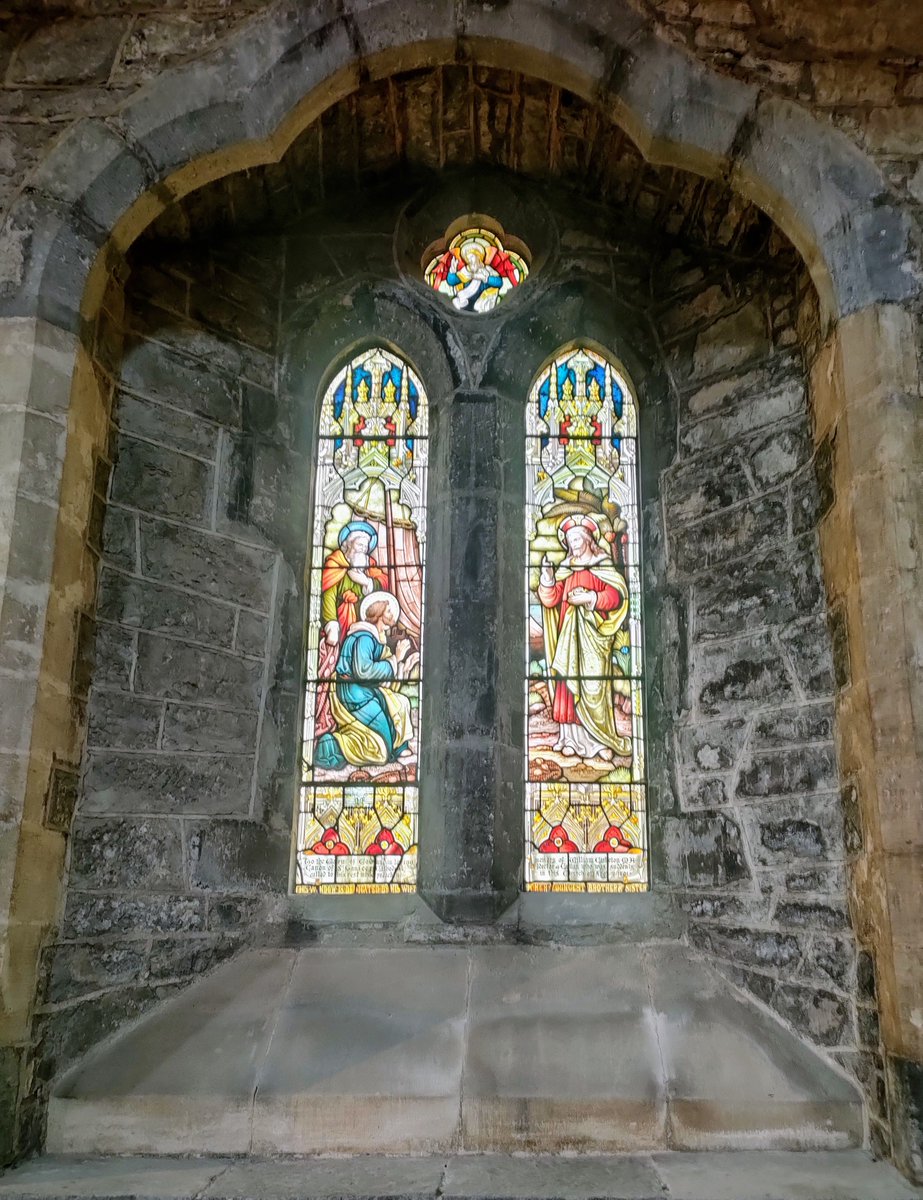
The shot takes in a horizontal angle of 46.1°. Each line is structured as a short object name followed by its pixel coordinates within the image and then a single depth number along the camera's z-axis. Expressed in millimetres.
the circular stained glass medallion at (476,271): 4977
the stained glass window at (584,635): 4266
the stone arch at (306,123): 3477
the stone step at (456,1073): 3348
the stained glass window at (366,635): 4281
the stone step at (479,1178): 2955
